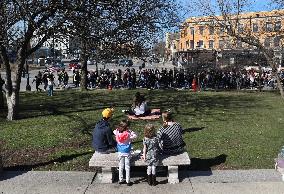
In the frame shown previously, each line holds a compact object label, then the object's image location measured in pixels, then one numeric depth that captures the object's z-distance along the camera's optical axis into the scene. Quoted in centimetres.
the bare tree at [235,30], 1644
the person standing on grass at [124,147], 545
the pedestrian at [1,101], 1193
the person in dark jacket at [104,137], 584
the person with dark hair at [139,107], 968
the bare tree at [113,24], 949
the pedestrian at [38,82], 1928
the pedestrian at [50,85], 1595
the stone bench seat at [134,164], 546
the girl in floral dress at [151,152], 541
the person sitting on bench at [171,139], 578
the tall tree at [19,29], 905
